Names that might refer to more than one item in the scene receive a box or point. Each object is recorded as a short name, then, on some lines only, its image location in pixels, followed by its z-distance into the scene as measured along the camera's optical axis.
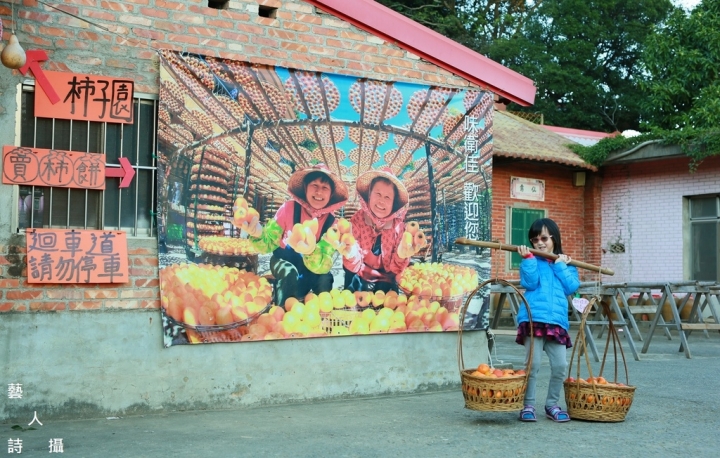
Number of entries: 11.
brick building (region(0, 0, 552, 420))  6.92
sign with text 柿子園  7.07
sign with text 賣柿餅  6.90
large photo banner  7.49
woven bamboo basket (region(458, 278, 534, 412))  6.73
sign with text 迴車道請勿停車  6.89
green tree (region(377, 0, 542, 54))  28.58
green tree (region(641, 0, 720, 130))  21.80
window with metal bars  7.05
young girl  7.15
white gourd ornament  6.49
